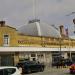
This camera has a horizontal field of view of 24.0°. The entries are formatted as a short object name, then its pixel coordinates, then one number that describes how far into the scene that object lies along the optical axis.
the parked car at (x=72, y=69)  22.31
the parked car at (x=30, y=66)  25.31
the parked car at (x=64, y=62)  32.70
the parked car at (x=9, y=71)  12.11
